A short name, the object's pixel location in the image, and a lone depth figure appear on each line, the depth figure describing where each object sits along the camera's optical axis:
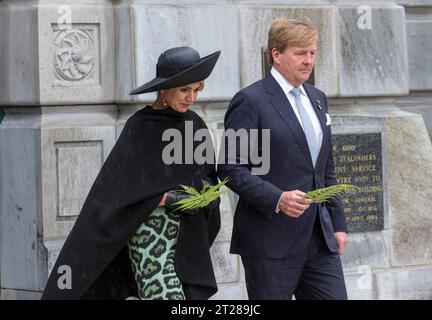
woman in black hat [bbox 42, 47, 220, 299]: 11.56
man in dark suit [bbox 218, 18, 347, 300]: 11.59
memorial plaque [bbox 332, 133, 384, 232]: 17.22
